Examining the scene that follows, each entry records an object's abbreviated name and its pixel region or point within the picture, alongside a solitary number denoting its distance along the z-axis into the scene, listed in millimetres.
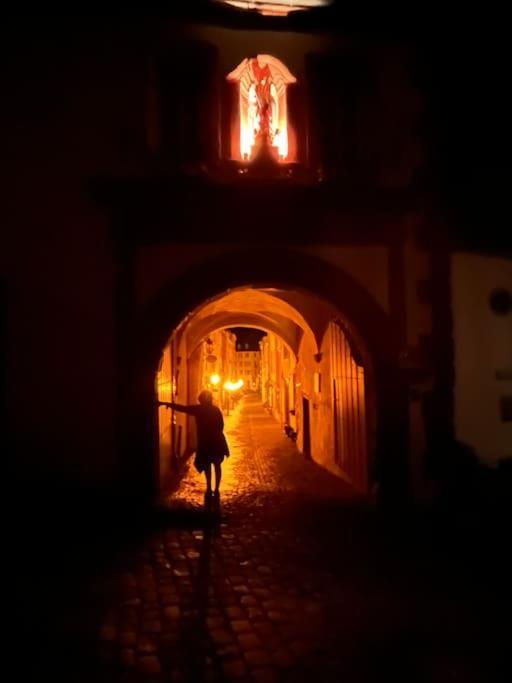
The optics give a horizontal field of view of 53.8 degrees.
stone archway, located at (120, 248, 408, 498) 6910
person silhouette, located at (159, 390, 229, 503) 7125
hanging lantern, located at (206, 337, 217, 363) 18953
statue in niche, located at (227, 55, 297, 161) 7504
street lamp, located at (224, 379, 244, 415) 28539
